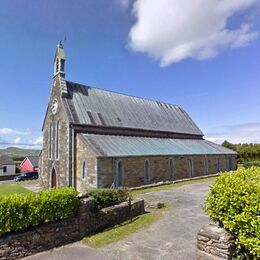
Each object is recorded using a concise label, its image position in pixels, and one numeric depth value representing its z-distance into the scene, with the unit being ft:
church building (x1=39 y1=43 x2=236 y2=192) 75.51
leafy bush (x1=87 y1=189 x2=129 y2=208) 40.65
